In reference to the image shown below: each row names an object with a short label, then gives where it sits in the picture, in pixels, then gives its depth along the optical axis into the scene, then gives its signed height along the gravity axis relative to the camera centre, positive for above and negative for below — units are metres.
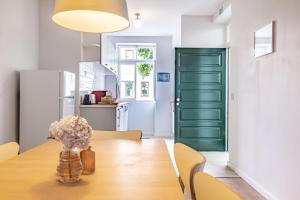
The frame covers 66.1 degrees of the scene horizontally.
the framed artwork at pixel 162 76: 6.09 +0.60
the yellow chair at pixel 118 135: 1.98 -0.32
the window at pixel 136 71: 6.30 +0.76
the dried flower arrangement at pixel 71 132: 0.95 -0.14
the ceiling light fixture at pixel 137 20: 4.23 +1.45
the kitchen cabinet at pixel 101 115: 3.88 -0.28
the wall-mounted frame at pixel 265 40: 2.35 +0.65
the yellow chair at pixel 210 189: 0.70 -0.29
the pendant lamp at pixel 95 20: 1.22 +0.48
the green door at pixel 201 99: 4.49 +0.00
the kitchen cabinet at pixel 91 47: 3.89 +0.88
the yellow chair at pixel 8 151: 1.41 -0.34
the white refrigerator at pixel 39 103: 3.18 -0.07
